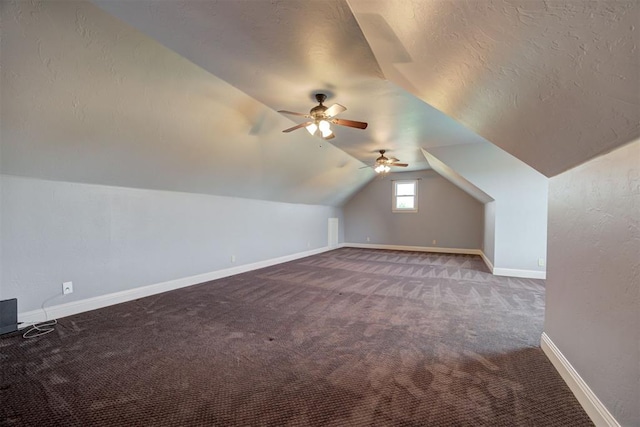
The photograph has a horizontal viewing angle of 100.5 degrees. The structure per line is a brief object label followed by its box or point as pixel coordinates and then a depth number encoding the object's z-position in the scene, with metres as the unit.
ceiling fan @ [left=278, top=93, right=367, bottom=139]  2.97
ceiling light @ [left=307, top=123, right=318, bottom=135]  3.15
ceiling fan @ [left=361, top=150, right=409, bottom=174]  5.73
